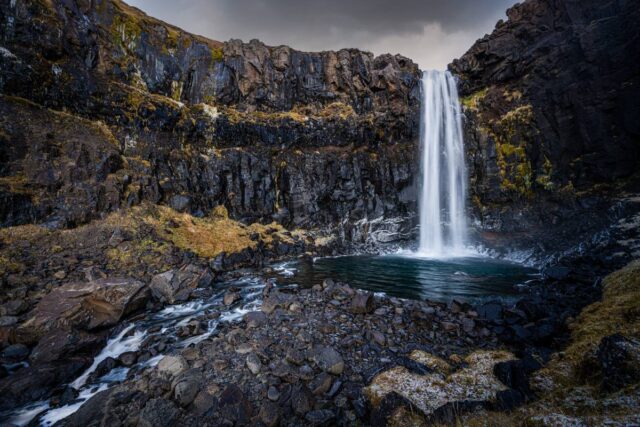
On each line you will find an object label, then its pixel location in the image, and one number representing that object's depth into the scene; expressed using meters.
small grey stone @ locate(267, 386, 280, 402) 5.52
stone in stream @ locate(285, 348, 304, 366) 6.65
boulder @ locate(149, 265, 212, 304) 12.04
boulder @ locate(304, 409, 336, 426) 4.93
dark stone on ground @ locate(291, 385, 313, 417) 5.21
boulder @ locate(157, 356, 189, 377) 6.28
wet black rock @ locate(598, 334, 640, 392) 3.73
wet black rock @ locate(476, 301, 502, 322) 9.12
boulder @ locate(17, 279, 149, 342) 8.27
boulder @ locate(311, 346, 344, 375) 6.34
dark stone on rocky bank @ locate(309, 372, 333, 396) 5.70
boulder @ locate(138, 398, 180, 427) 4.88
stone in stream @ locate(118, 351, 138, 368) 7.18
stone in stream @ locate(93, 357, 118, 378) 6.75
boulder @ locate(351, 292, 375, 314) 9.58
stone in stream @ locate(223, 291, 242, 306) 11.43
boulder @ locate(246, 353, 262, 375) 6.35
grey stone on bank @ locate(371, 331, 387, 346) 7.64
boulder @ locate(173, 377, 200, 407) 5.44
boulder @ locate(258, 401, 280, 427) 4.94
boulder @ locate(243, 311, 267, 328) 8.71
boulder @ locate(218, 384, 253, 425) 5.05
